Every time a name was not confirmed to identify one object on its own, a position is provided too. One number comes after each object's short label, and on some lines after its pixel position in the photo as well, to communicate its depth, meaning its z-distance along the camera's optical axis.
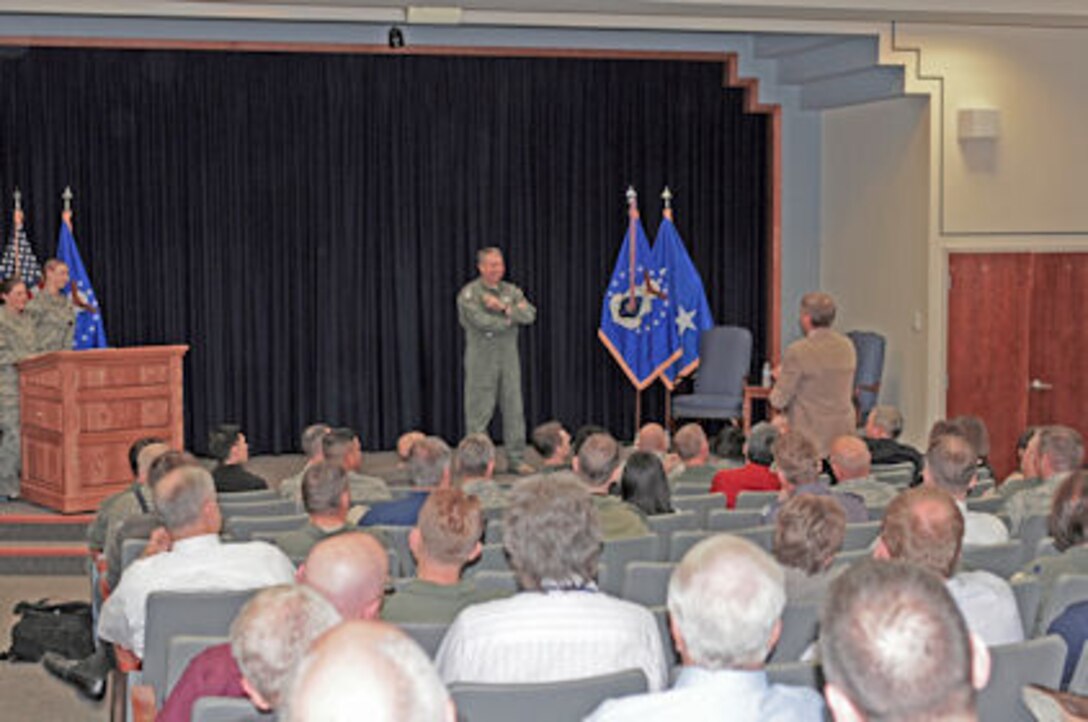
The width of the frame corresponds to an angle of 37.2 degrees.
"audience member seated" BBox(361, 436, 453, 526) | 5.80
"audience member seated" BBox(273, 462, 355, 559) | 5.13
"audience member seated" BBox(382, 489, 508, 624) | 3.99
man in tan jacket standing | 8.45
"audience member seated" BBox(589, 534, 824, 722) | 2.76
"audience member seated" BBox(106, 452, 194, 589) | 5.34
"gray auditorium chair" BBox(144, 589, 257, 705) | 4.15
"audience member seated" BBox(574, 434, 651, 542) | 5.69
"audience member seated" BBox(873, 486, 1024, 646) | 3.77
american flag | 11.34
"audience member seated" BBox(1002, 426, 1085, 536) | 5.76
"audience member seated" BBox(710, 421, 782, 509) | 6.83
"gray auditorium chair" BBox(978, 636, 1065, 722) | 3.21
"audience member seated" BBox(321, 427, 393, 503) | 6.64
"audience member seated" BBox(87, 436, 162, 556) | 6.02
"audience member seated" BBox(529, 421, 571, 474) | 7.77
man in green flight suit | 10.59
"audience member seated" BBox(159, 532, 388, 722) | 3.34
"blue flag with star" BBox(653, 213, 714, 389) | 12.41
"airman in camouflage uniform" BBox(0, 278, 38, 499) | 9.36
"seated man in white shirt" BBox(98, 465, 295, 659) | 4.46
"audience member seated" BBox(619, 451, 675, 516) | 5.99
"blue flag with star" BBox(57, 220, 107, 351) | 11.28
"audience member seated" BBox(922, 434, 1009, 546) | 5.23
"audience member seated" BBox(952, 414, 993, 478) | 6.98
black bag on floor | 6.74
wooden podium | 8.83
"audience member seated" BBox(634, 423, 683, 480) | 7.28
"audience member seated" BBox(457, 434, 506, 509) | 6.32
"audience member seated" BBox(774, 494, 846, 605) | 4.25
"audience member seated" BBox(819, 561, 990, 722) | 1.95
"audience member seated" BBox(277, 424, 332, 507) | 7.07
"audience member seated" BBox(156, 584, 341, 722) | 2.81
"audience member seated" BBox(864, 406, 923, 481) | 7.71
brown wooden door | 11.03
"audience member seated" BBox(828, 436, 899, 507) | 6.27
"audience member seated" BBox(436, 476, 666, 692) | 3.41
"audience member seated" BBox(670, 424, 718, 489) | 7.42
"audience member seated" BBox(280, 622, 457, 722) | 1.82
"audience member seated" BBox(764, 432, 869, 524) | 5.80
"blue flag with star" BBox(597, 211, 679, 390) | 12.45
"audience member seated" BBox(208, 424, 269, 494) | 7.07
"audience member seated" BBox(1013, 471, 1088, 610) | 4.48
